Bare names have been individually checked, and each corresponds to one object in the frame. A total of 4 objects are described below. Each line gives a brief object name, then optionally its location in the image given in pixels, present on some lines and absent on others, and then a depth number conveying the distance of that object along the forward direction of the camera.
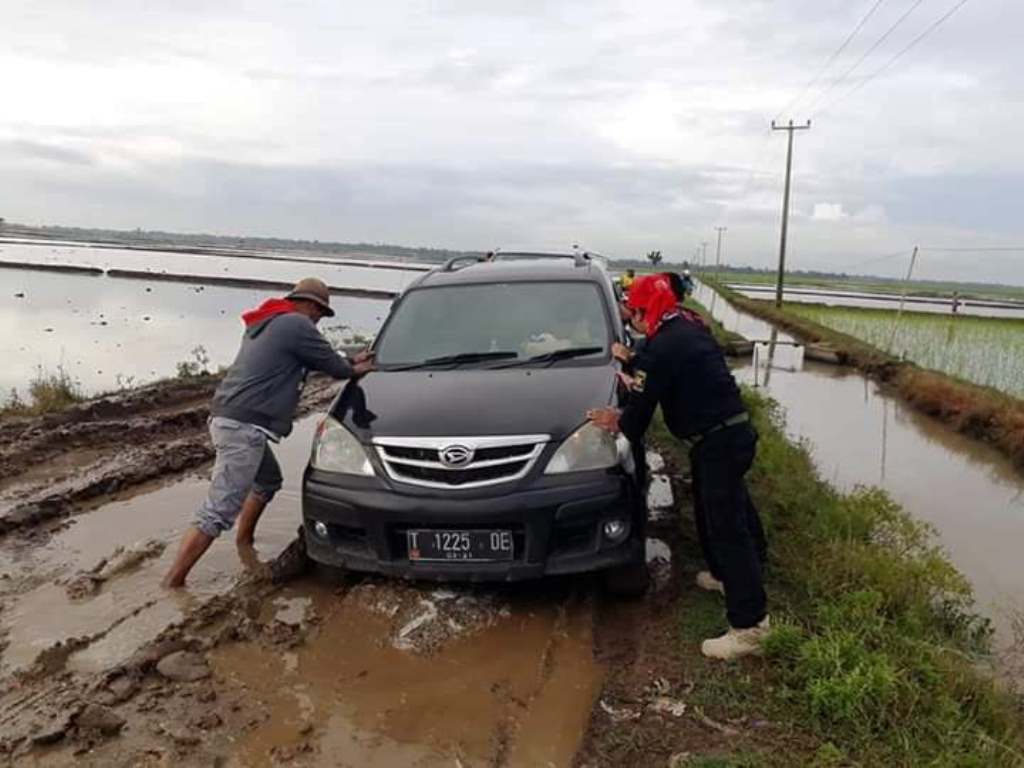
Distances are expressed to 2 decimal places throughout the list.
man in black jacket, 3.89
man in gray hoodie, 4.71
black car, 3.95
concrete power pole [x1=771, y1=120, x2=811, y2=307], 36.00
